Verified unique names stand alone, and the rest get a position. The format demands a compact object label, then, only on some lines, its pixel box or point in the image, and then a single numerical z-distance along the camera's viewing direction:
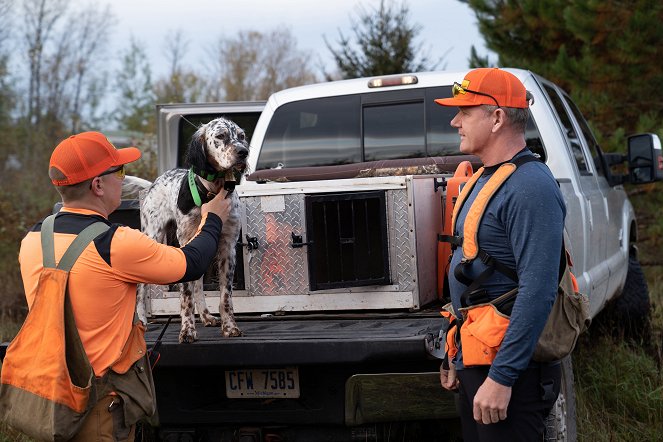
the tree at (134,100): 20.61
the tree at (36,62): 22.76
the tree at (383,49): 15.74
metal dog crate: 4.39
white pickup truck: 3.89
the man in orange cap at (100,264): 3.04
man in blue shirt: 2.60
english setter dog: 4.39
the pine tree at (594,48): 9.41
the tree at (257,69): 31.00
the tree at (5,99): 18.14
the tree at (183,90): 19.53
